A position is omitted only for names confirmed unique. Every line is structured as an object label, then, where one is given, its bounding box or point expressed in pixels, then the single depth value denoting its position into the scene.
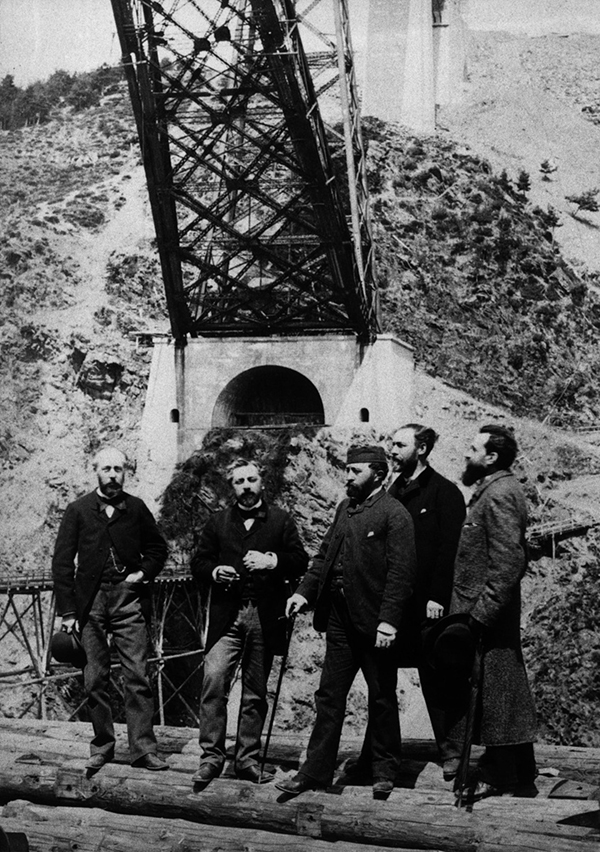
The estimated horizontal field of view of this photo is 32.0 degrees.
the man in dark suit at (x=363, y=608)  6.55
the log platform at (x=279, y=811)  5.58
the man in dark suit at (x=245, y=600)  7.07
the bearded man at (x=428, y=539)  6.93
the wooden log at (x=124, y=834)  5.96
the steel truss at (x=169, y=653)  23.14
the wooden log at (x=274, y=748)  7.21
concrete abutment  24.75
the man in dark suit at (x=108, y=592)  7.48
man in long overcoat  6.30
